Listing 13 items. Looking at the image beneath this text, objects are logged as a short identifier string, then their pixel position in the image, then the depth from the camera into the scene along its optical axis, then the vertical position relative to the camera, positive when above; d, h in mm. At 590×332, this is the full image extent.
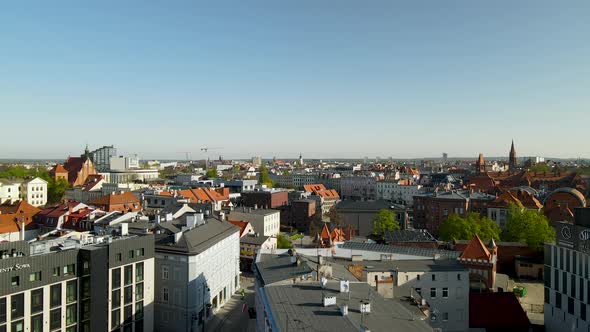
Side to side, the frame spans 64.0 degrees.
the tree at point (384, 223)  76938 -11478
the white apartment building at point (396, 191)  140000 -11755
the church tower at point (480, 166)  159000 -4068
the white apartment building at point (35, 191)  106750 -9397
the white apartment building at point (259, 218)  77312 -10962
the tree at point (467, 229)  65188 -10608
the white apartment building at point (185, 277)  40719 -11193
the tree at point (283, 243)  64819 -12748
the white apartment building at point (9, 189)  103250 -8819
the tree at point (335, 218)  86050 -12274
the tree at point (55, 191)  115744 -10089
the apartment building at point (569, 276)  37219 -10181
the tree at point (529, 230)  62406 -10343
